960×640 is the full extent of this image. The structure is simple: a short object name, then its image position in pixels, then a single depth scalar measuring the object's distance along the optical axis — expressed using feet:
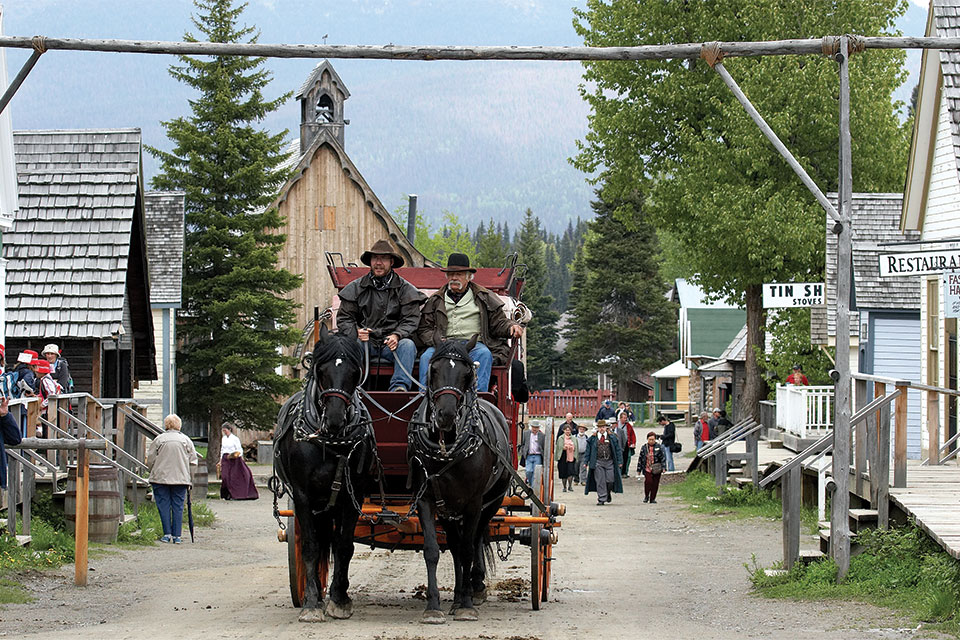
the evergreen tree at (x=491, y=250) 356.50
